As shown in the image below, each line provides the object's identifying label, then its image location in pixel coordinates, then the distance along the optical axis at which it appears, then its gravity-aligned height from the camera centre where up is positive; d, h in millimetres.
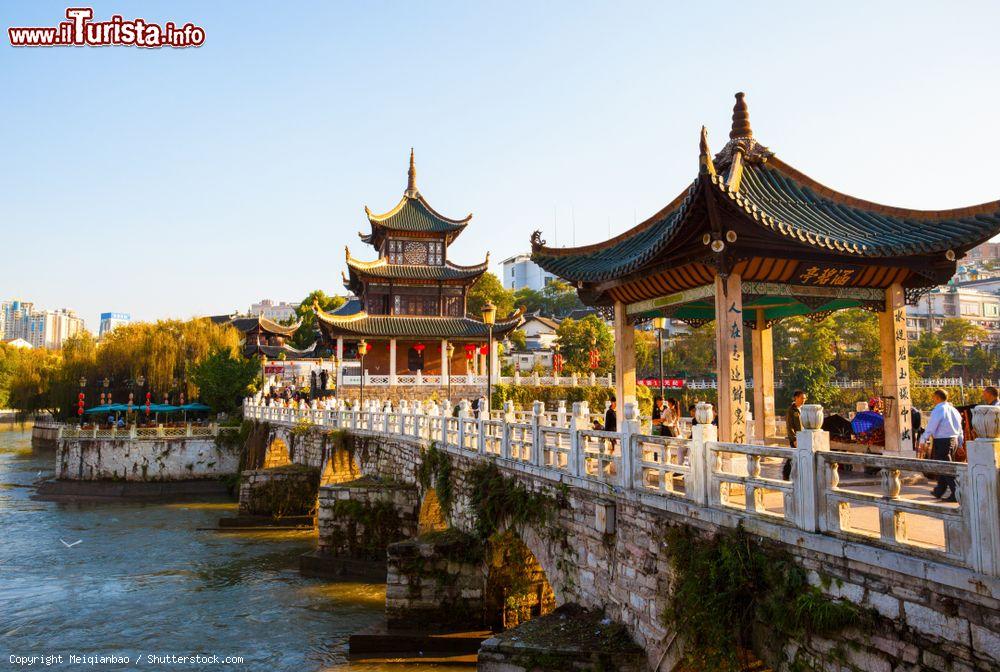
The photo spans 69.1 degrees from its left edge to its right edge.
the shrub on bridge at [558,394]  42531 -108
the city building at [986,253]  154250 +30973
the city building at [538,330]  79562 +7002
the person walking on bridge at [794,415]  9109 -295
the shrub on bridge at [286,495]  26453 -3745
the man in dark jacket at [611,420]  11766 -452
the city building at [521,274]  141500 +23521
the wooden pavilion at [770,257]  9883 +2001
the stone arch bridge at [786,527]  5020 -1271
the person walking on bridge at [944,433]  7320 -413
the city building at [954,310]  75562 +9144
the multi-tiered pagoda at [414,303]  43281 +5568
